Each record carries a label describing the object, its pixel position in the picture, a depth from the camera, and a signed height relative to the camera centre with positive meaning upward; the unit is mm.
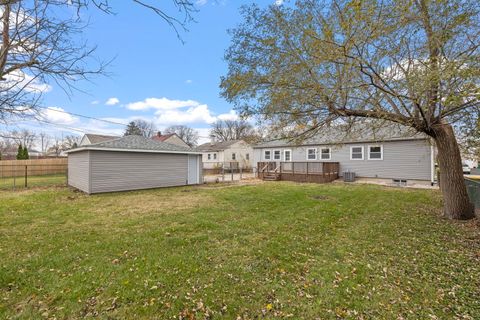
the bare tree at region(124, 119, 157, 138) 41750 +6869
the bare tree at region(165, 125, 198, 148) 51062 +6733
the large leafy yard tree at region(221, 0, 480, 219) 4160 +2060
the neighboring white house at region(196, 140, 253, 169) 28781 +1075
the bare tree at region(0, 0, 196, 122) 2967 +1551
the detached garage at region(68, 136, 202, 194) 10766 -112
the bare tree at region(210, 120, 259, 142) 46969 +6807
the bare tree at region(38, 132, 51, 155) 46306 +4195
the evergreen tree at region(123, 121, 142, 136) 41331 +6167
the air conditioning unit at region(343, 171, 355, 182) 14661 -867
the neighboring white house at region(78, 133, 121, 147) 27138 +2991
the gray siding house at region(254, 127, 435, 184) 12992 +354
